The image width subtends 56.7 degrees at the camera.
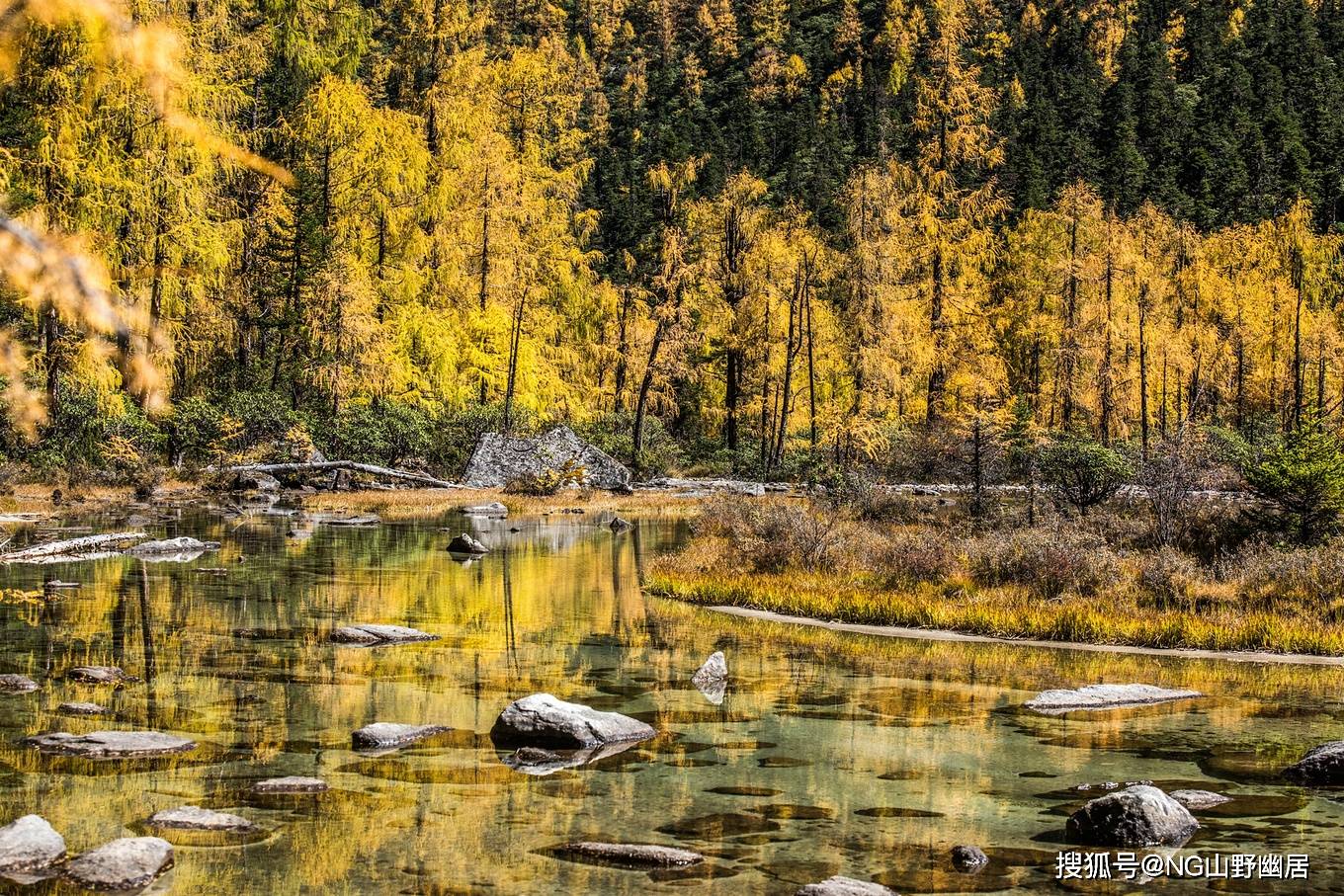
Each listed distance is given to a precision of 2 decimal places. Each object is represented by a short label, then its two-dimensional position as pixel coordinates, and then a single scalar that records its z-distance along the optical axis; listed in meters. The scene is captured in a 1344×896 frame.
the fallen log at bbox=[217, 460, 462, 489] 38.19
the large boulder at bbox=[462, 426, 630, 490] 44.34
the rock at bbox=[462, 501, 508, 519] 36.66
